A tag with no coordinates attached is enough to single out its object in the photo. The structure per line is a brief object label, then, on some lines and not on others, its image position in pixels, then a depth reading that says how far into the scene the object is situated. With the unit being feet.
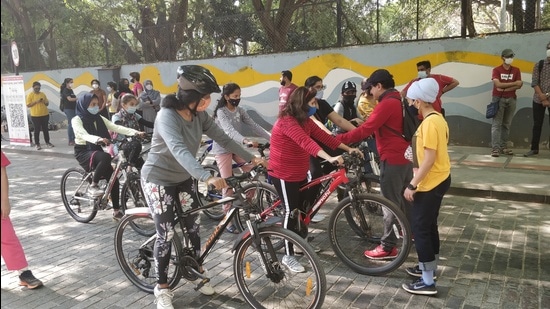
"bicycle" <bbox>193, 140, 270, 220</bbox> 18.94
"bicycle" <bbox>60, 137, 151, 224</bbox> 18.24
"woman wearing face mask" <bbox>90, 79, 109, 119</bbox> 36.28
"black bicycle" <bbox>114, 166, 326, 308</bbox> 10.58
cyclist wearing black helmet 10.67
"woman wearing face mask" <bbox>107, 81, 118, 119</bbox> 33.19
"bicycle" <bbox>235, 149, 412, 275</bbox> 13.09
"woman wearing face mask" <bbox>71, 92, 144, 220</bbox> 18.54
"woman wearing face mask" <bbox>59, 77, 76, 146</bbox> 40.42
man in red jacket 13.41
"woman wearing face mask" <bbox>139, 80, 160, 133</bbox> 34.50
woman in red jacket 12.86
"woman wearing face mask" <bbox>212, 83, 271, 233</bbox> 17.16
